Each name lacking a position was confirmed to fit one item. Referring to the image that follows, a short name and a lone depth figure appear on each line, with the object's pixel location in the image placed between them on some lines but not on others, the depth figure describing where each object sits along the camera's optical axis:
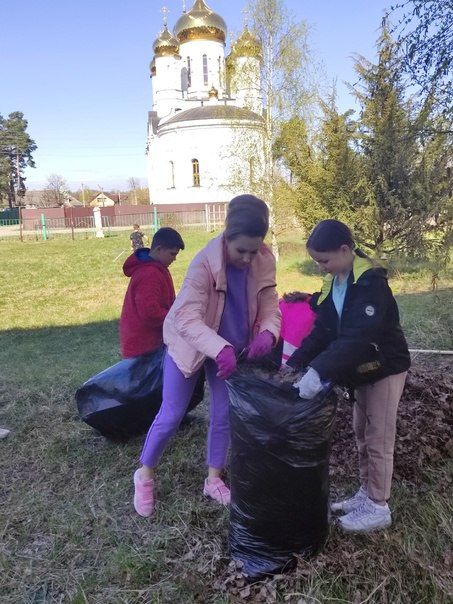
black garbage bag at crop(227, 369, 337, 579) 1.80
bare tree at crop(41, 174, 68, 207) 62.48
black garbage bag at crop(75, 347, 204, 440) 2.98
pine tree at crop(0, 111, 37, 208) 54.38
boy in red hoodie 3.02
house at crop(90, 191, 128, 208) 54.31
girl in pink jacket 2.03
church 35.25
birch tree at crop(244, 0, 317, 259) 12.18
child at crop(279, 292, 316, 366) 3.28
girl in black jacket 1.86
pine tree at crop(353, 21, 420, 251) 9.21
